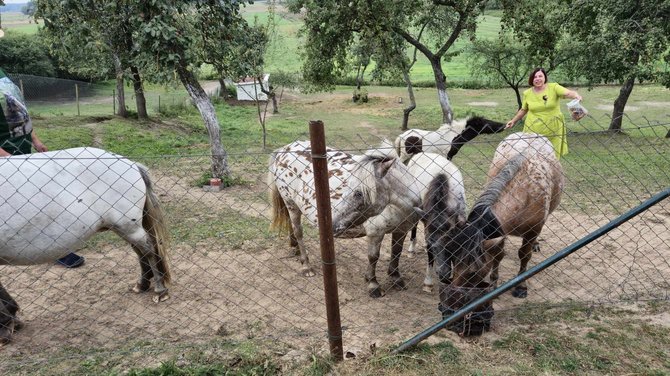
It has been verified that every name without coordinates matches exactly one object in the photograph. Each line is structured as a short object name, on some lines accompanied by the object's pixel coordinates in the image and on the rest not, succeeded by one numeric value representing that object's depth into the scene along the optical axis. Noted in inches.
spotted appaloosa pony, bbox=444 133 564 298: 132.7
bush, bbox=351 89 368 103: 968.9
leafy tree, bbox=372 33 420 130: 589.4
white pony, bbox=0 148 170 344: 136.9
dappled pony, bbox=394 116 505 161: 221.3
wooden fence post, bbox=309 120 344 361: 107.0
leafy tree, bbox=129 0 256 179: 281.9
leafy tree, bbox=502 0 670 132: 434.3
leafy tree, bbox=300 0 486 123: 501.7
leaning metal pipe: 110.7
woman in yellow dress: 211.5
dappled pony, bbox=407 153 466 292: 145.0
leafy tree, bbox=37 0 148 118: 295.9
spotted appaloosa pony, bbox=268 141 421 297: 154.6
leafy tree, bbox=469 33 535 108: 682.2
